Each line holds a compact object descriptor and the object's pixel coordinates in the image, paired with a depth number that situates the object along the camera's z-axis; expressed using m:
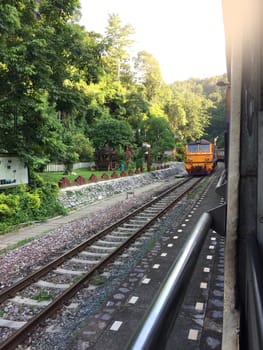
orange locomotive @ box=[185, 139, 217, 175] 25.33
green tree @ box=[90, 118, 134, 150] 25.72
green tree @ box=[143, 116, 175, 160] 29.86
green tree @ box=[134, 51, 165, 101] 47.34
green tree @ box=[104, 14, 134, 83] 41.66
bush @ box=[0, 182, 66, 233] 9.45
